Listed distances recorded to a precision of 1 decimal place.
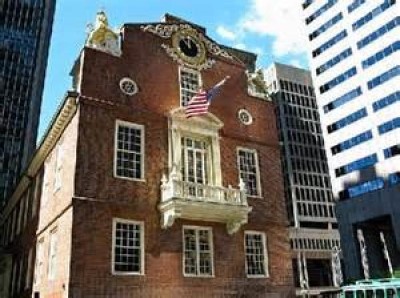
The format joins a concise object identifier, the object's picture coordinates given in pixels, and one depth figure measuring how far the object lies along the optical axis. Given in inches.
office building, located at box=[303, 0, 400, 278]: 2156.7
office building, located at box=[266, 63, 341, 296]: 3595.0
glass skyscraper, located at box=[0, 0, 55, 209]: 3732.8
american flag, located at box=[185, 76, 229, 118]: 786.2
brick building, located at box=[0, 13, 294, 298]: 690.8
